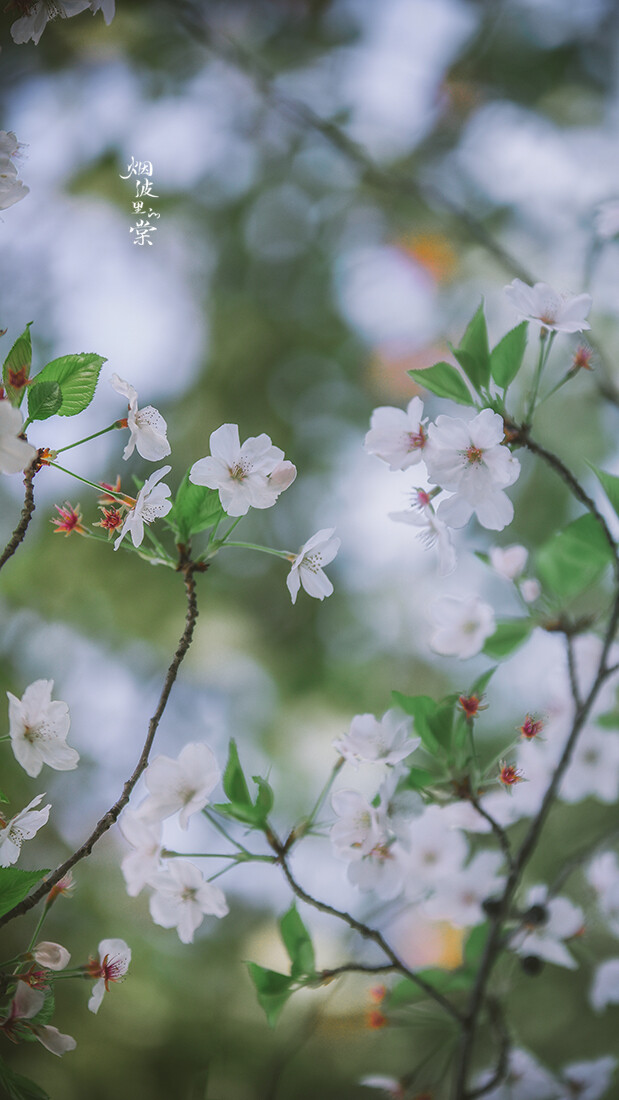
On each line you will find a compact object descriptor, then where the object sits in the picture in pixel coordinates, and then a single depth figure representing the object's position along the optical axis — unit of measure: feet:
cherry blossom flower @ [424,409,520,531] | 4.65
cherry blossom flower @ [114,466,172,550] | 4.58
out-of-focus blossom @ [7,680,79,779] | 4.60
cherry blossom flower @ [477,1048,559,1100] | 5.21
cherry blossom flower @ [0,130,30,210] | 4.62
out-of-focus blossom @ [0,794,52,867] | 4.58
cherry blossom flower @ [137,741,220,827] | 4.62
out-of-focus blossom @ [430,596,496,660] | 4.99
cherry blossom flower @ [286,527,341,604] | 4.68
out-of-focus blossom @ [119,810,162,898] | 4.64
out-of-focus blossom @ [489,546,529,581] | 5.02
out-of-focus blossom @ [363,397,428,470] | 4.72
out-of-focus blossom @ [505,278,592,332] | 4.68
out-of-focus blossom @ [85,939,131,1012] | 4.60
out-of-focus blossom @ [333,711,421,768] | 4.71
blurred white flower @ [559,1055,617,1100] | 5.18
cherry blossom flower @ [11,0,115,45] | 4.70
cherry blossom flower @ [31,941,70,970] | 4.58
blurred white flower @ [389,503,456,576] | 4.71
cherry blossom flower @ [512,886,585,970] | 5.03
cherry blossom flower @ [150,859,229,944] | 4.65
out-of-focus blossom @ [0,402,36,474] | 4.44
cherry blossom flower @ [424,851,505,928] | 5.09
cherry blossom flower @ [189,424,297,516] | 4.63
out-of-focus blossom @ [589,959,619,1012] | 5.29
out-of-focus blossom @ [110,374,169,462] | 4.61
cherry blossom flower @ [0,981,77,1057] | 4.57
